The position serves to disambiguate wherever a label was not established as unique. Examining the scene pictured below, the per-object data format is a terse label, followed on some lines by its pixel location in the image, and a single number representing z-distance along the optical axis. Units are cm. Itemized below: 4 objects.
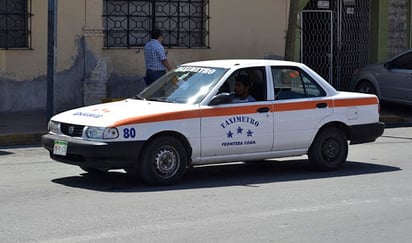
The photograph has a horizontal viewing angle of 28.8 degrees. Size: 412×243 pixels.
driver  1010
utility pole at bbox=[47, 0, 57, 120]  1378
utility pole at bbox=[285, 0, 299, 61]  1677
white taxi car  913
